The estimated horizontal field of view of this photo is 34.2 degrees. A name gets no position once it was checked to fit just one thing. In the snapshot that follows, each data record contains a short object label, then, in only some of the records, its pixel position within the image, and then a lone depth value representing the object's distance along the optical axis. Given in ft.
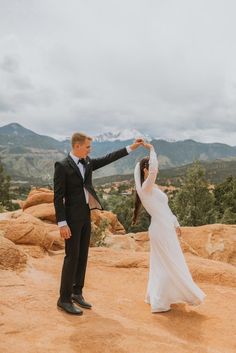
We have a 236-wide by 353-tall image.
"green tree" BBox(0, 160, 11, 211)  214.48
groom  21.21
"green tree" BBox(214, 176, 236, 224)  152.20
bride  23.58
